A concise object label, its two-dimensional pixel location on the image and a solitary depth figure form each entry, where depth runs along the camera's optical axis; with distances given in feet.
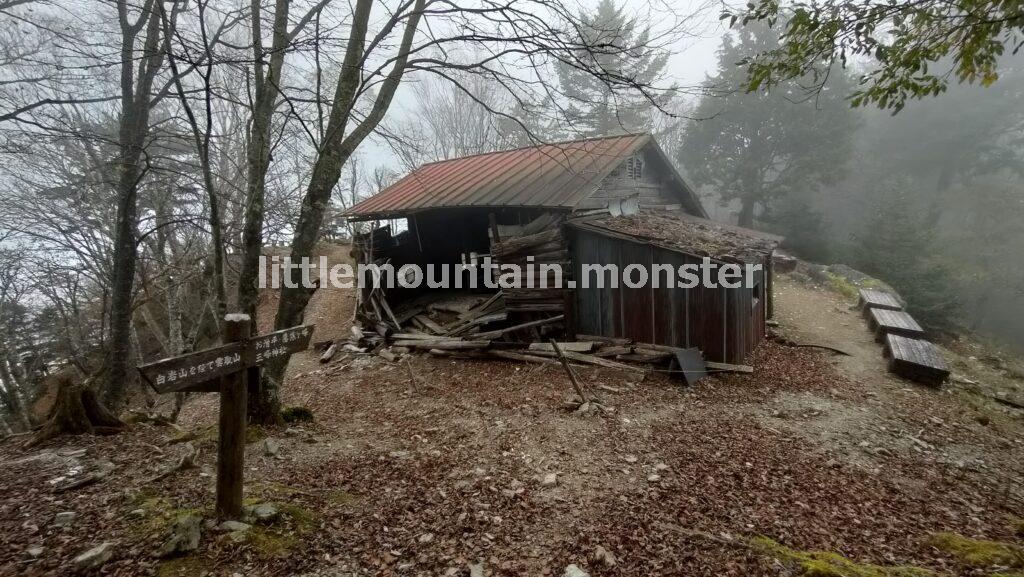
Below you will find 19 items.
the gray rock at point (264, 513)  11.37
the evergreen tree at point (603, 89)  79.36
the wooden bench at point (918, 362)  27.40
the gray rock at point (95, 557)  9.27
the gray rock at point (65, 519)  10.78
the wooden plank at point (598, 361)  28.12
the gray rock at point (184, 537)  9.88
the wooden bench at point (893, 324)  34.83
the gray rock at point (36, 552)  9.57
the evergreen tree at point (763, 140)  75.77
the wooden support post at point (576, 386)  22.29
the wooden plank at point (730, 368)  27.20
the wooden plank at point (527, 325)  32.81
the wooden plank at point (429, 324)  37.65
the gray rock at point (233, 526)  10.76
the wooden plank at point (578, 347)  30.35
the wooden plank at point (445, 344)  33.50
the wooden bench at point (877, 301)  42.50
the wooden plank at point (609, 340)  30.41
